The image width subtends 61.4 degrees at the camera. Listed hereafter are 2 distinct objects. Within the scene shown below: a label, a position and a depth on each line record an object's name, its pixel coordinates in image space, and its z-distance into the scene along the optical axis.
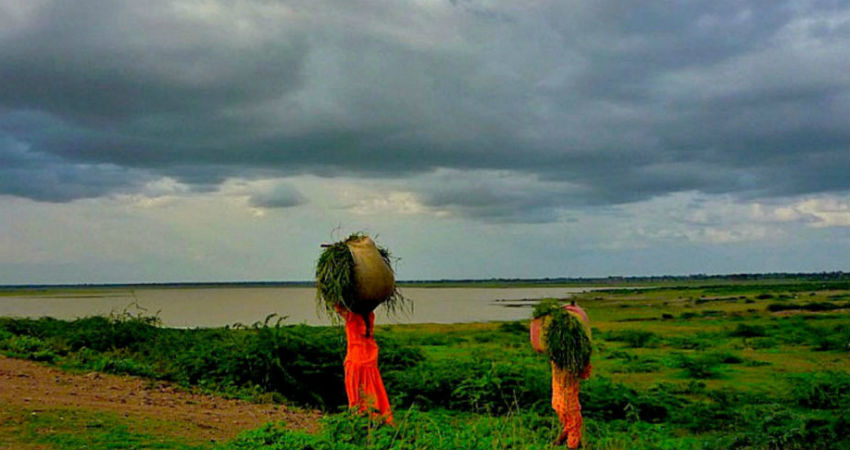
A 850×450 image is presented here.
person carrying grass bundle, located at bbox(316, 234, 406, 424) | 8.59
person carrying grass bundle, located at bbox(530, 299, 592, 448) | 8.48
